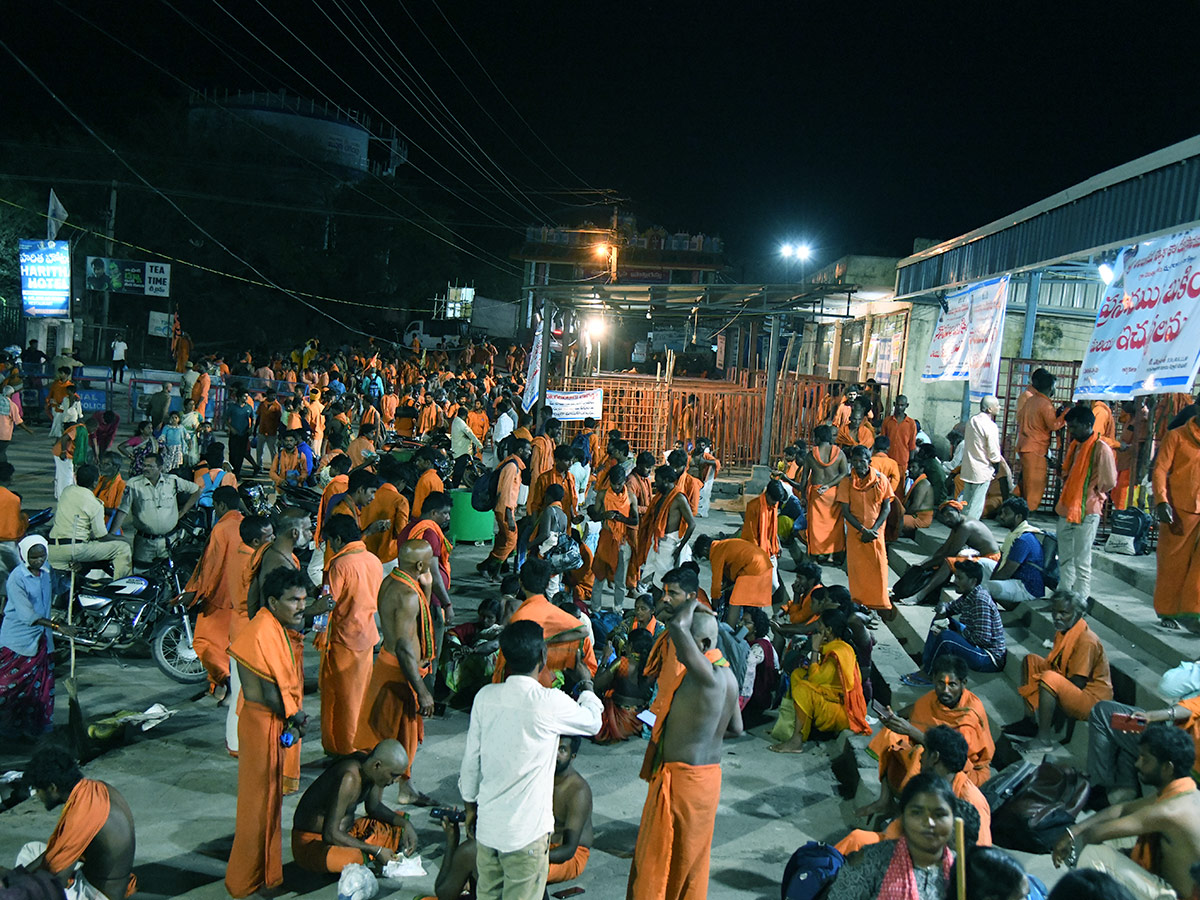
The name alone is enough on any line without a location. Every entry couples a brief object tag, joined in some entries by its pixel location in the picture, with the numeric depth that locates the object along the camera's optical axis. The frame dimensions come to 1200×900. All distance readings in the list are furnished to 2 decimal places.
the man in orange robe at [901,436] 13.29
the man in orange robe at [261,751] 4.84
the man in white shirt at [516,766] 3.96
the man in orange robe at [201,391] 17.61
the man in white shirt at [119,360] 25.54
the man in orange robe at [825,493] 10.18
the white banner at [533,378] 16.78
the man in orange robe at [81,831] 4.21
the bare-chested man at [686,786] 4.41
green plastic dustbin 12.82
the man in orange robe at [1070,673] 6.56
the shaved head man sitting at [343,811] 5.04
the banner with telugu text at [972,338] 11.53
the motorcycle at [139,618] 8.02
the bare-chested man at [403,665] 5.71
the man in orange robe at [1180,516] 6.86
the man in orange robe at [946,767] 4.58
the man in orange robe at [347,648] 6.12
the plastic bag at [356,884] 4.86
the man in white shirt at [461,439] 15.30
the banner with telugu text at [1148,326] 7.14
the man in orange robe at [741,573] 8.32
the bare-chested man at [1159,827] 4.06
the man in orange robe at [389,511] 8.54
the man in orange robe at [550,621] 6.07
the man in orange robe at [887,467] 10.56
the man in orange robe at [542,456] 11.80
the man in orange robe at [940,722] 5.59
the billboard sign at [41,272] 23.53
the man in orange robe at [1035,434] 10.01
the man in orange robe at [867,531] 9.48
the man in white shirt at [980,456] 10.52
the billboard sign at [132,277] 28.55
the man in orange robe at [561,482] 10.13
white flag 23.75
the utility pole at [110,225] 25.74
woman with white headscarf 6.77
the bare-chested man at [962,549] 9.19
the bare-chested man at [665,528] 9.68
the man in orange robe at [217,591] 7.34
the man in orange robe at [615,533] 9.84
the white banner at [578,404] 15.10
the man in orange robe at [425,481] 9.07
